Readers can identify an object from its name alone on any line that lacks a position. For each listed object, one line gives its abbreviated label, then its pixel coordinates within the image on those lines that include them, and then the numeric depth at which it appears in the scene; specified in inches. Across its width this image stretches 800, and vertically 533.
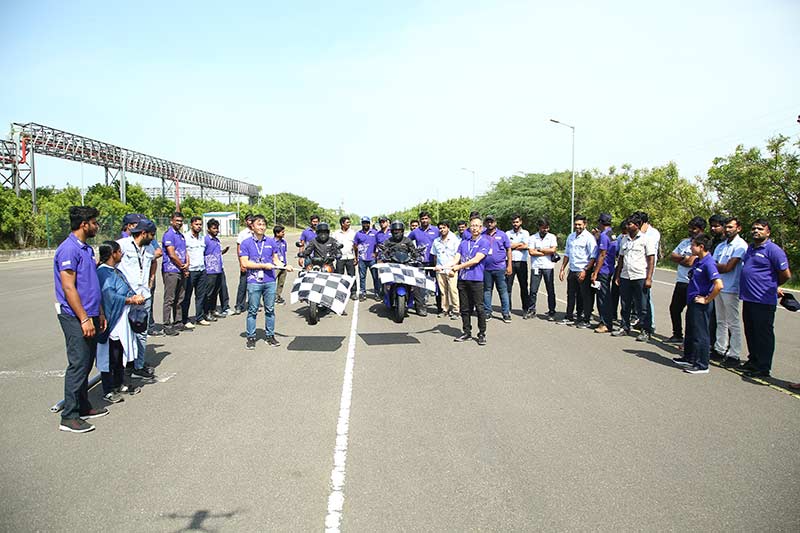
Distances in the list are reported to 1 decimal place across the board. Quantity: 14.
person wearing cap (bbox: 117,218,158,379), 231.6
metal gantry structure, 1357.0
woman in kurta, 200.1
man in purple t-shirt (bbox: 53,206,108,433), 174.1
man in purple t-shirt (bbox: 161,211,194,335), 339.9
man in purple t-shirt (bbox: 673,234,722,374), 248.4
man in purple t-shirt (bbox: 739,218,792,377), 239.0
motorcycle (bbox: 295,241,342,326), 411.8
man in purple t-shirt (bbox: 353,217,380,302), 508.1
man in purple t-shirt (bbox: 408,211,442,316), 452.6
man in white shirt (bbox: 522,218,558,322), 412.5
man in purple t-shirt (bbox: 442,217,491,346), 313.7
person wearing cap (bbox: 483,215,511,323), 394.2
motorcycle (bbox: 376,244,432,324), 374.3
